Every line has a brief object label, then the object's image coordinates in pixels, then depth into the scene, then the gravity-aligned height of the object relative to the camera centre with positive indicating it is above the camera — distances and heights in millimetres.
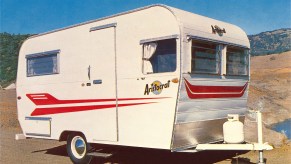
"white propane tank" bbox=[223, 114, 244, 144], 6645 -1037
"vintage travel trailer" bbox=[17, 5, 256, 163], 6422 -83
